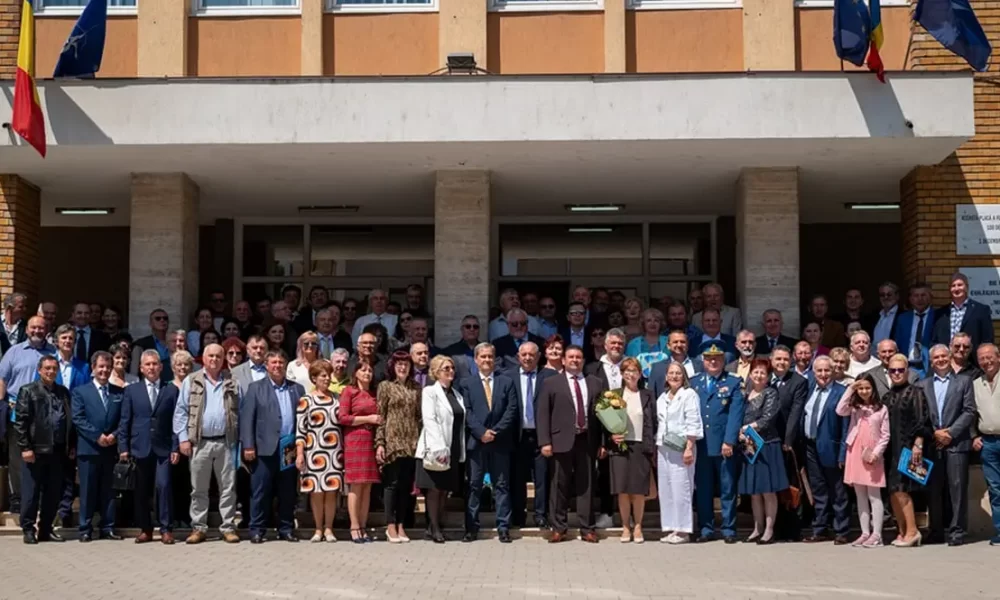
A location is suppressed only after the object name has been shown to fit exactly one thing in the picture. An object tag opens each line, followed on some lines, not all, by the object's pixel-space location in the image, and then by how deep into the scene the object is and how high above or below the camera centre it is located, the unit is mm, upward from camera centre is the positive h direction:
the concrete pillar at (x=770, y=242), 15945 +1366
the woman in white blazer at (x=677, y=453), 12938 -821
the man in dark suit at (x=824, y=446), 12883 -757
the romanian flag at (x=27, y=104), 14234 +2636
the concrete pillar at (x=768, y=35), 15617 +3614
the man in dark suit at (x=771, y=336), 14797 +286
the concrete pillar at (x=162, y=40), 15867 +3632
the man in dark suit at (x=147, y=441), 13055 -693
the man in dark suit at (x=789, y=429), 12992 -602
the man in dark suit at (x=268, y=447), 12953 -745
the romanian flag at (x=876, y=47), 14273 +3173
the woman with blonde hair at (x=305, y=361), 13734 +40
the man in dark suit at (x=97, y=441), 13047 -693
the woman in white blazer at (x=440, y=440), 12812 -681
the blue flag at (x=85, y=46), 14789 +3337
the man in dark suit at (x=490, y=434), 12945 -640
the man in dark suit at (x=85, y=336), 14805 +312
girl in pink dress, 12602 -762
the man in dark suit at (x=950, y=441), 12719 -706
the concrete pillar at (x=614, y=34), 15688 +3643
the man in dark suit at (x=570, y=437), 12953 -663
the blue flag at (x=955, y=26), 14414 +3423
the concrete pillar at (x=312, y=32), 15883 +3723
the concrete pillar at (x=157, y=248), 16234 +1345
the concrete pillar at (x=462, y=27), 15758 +3739
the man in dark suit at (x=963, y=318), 14305 +447
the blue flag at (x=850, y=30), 14336 +3356
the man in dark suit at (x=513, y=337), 14531 +283
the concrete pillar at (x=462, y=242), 16156 +1382
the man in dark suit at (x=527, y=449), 13148 -790
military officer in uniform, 12969 -732
